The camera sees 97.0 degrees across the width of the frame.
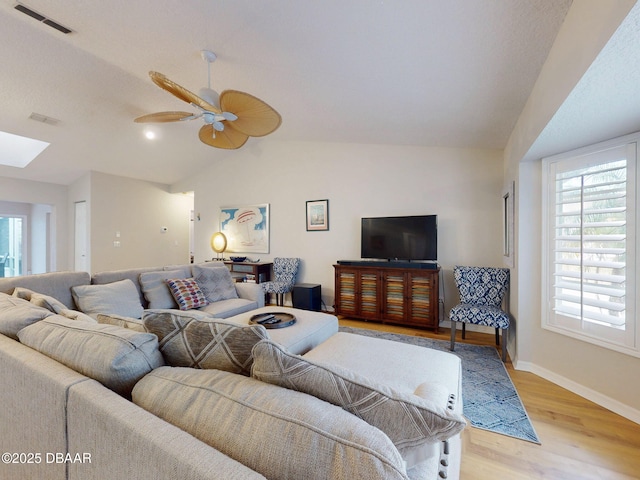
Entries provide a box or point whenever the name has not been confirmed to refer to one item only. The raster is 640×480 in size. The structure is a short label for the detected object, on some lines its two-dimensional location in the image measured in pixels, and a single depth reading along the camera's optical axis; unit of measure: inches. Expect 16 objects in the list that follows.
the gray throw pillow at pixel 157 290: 112.4
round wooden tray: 86.7
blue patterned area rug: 71.2
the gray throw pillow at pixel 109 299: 93.5
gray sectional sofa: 22.5
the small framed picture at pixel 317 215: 183.6
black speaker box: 170.2
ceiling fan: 80.7
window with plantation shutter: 77.1
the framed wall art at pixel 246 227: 207.8
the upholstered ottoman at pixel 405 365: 39.4
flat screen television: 146.5
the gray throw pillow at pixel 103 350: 34.9
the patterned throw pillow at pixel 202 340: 37.3
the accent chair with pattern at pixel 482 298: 108.0
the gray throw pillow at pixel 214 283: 127.7
